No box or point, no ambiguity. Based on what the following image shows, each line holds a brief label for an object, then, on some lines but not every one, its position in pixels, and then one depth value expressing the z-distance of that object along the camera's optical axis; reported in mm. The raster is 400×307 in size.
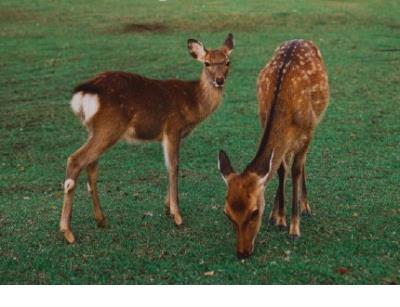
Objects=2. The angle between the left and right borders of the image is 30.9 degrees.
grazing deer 5199
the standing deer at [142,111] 6059
